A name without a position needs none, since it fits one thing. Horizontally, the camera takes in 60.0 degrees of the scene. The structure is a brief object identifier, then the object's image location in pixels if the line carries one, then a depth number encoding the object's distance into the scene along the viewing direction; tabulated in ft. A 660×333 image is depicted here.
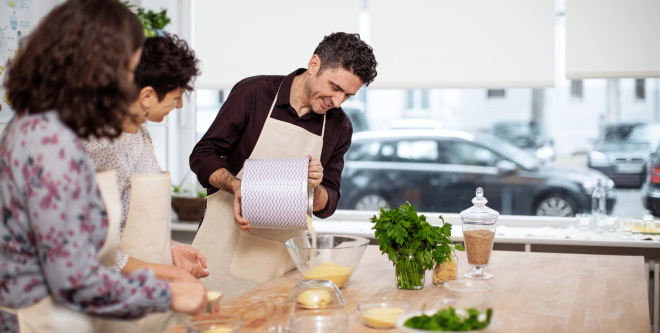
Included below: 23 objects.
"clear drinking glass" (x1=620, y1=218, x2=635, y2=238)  9.84
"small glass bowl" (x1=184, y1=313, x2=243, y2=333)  3.75
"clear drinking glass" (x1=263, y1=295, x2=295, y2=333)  3.94
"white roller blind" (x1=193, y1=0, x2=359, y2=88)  11.19
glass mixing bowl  5.29
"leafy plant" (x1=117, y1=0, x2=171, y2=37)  10.65
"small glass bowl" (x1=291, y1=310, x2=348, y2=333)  3.91
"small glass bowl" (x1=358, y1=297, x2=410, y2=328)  4.29
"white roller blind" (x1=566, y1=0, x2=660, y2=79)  9.91
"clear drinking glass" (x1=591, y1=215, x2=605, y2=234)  10.01
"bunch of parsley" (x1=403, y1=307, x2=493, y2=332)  3.51
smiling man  6.54
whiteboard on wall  8.26
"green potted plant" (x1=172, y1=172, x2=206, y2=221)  11.09
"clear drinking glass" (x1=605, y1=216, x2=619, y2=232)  10.01
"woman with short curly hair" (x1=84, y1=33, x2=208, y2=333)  4.45
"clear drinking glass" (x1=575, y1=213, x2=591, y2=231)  10.14
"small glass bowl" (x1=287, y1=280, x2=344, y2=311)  4.64
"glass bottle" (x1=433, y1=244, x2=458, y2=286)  5.68
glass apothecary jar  5.83
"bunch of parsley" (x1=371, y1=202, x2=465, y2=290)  5.41
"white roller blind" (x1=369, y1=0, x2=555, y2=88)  10.42
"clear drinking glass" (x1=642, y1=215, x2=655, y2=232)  9.84
